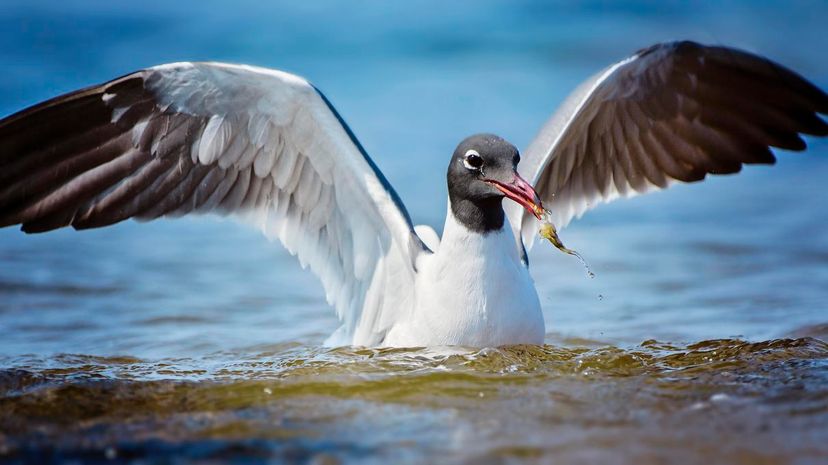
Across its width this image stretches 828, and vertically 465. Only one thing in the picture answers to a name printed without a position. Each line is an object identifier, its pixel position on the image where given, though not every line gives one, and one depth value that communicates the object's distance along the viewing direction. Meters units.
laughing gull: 11.62
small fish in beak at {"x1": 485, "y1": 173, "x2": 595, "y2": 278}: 10.85
